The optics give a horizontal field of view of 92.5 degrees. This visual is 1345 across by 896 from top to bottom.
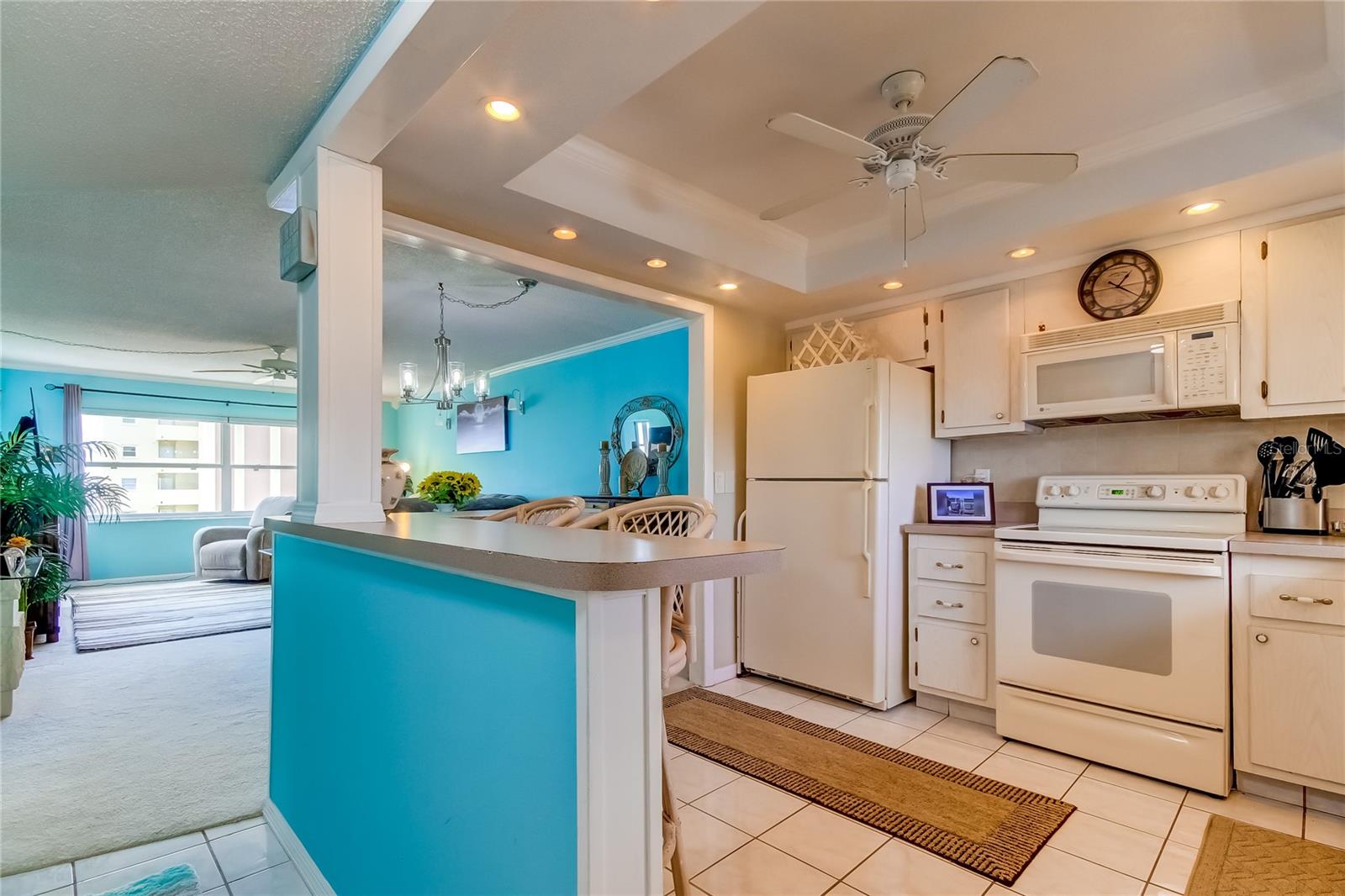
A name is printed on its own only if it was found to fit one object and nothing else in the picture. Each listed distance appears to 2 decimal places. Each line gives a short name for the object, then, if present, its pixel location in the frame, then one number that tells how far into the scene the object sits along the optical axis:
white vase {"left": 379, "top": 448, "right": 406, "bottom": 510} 2.28
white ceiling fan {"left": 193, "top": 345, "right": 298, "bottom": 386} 5.37
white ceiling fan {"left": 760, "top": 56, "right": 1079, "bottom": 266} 1.63
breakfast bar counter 0.87
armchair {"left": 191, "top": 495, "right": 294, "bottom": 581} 6.46
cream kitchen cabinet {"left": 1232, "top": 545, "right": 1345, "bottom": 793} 1.99
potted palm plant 3.57
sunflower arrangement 3.57
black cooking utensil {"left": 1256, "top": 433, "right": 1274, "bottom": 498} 2.42
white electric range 2.19
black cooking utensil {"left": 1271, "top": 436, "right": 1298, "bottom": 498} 2.38
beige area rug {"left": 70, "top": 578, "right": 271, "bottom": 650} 4.53
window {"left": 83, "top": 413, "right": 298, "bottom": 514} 6.86
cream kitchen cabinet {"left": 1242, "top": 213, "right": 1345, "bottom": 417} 2.23
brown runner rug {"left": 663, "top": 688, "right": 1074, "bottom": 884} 1.91
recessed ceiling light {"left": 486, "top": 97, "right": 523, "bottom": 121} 1.77
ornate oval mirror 4.75
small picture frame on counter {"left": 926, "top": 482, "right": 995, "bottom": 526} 3.07
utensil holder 2.29
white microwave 2.43
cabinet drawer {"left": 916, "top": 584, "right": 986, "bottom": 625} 2.83
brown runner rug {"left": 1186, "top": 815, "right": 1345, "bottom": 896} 1.68
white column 1.80
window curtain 6.30
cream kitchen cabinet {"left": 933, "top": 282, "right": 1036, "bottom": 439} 3.03
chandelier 4.10
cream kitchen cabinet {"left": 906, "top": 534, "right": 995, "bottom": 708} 2.80
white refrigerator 2.99
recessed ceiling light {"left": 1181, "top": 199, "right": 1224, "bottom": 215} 2.30
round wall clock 2.68
